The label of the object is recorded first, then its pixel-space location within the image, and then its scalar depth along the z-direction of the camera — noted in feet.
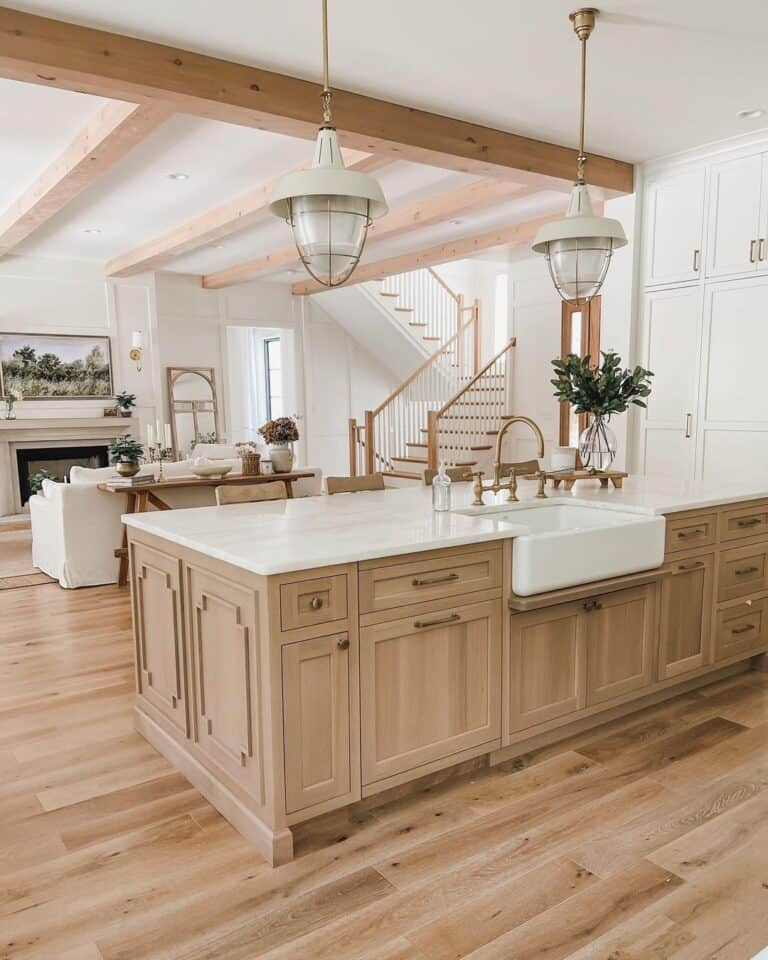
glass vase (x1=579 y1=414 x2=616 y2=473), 12.03
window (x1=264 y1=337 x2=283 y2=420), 38.40
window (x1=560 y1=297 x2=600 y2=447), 24.89
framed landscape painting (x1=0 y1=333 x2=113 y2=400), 27.07
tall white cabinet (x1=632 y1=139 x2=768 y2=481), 14.94
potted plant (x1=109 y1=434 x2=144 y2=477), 17.54
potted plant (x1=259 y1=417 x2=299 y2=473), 20.16
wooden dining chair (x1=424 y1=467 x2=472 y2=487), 12.93
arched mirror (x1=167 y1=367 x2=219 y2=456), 30.78
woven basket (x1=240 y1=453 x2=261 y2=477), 20.13
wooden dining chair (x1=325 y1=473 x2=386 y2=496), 12.14
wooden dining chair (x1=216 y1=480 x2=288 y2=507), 10.71
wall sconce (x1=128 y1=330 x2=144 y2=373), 28.35
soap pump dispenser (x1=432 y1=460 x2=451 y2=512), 9.68
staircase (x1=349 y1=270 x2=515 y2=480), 28.14
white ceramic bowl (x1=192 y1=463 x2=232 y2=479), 18.94
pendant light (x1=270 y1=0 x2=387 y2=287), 7.02
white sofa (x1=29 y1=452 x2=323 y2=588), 17.43
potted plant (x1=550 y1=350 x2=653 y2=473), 11.73
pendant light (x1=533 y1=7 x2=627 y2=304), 9.38
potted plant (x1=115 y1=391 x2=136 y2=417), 28.76
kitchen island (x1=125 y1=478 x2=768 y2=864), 7.09
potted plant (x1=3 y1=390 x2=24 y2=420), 26.94
